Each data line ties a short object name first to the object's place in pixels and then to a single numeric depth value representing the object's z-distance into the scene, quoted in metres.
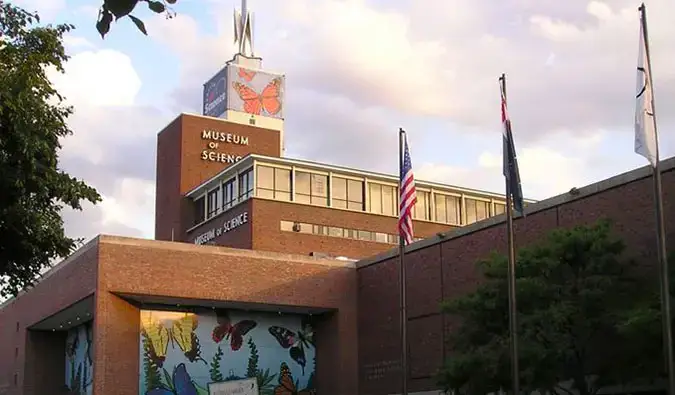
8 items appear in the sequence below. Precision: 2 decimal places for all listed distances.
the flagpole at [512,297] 24.09
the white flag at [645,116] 21.94
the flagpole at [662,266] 20.78
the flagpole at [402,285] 30.99
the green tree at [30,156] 16.11
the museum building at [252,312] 36.81
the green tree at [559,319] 25.52
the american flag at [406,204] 29.92
